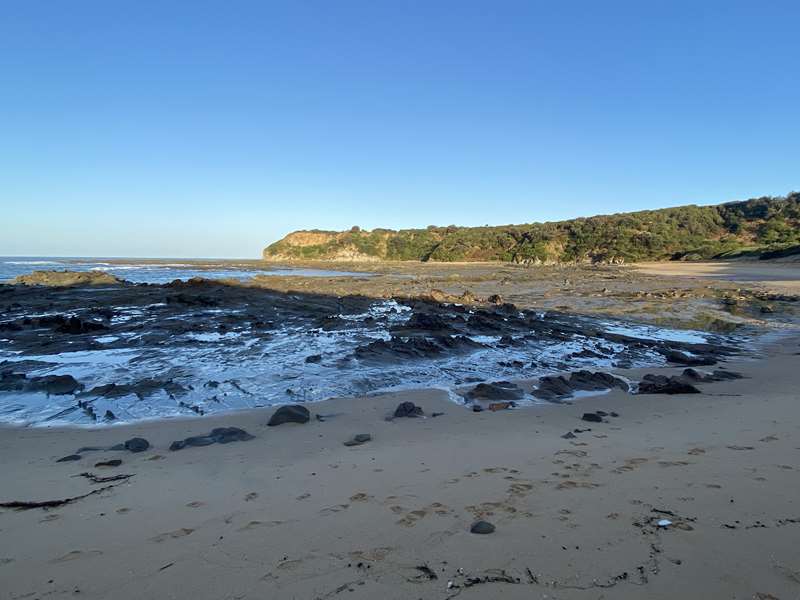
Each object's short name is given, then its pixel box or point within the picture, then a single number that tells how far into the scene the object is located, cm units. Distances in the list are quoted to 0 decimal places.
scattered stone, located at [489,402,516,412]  605
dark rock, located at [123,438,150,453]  465
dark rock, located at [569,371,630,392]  717
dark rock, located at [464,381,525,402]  664
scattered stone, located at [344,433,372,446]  485
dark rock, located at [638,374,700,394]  669
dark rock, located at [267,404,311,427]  547
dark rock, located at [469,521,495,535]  291
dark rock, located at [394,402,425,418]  579
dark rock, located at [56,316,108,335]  1169
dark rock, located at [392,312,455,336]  1203
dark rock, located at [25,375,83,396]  683
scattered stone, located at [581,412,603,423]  552
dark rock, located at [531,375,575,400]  679
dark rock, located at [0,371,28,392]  693
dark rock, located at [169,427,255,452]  477
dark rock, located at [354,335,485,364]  924
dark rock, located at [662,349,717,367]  890
